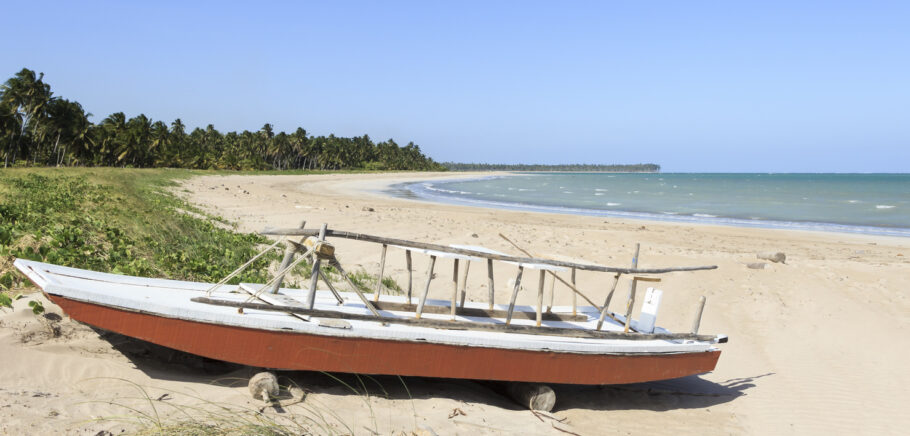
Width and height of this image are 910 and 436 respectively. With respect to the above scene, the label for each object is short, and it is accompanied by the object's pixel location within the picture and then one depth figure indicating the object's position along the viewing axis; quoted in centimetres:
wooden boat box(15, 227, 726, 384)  512
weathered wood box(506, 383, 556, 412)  621
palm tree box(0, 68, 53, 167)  5072
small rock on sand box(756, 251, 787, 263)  1573
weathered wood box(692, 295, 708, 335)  722
